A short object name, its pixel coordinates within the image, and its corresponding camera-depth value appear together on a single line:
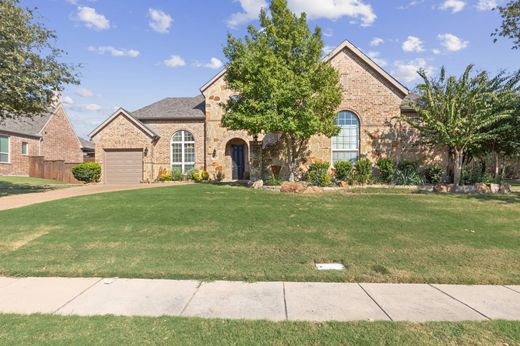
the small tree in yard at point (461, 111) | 14.30
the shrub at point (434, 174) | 16.98
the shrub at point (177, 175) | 22.27
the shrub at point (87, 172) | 21.94
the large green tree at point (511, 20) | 14.55
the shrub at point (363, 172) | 16.81
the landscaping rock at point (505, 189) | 15.07
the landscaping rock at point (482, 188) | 15.09
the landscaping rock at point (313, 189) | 14.76
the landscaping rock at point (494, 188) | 15.13
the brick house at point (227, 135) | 18.75
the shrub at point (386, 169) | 17.20
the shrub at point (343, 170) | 17.23
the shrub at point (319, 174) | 16.12
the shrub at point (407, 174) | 16.66
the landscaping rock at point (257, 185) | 16.33
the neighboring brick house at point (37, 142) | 26.92
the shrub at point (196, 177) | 22.09
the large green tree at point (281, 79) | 14.79
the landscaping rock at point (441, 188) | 15.19
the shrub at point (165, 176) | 22.38
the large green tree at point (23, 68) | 12.37
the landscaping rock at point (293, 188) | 14.66
